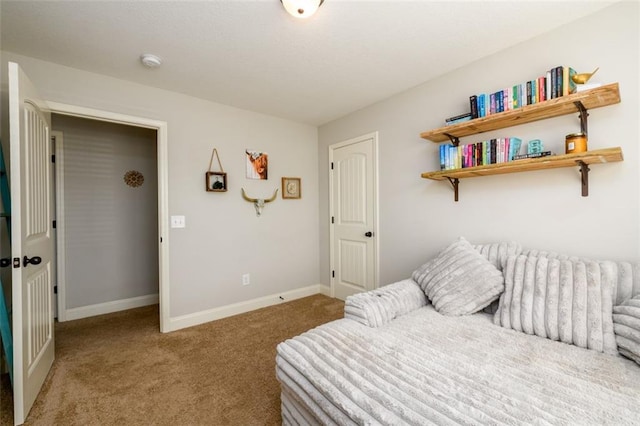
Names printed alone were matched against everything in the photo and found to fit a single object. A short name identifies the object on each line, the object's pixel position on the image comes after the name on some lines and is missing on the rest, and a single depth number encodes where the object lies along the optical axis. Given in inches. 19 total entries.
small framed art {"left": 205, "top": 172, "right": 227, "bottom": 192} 117.9
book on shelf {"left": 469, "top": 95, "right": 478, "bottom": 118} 83.7
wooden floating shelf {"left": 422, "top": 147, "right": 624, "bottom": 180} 61.7
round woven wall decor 137.7
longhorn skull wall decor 129.8
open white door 60.3
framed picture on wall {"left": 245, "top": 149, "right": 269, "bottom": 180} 130.5
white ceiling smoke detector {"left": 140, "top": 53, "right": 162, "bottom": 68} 84.6
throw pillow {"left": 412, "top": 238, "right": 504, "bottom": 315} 69.8
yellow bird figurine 64.2
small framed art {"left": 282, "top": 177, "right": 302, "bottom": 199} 142.2
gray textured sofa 37.2
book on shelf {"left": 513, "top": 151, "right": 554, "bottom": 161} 69.9
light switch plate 110.7
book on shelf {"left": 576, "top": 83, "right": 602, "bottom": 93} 62.7
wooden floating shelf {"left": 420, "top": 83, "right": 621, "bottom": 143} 62.3
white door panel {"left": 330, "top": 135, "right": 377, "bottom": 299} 127.0
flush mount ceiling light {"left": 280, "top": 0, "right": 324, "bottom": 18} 60.9
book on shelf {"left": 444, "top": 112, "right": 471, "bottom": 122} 86.6
